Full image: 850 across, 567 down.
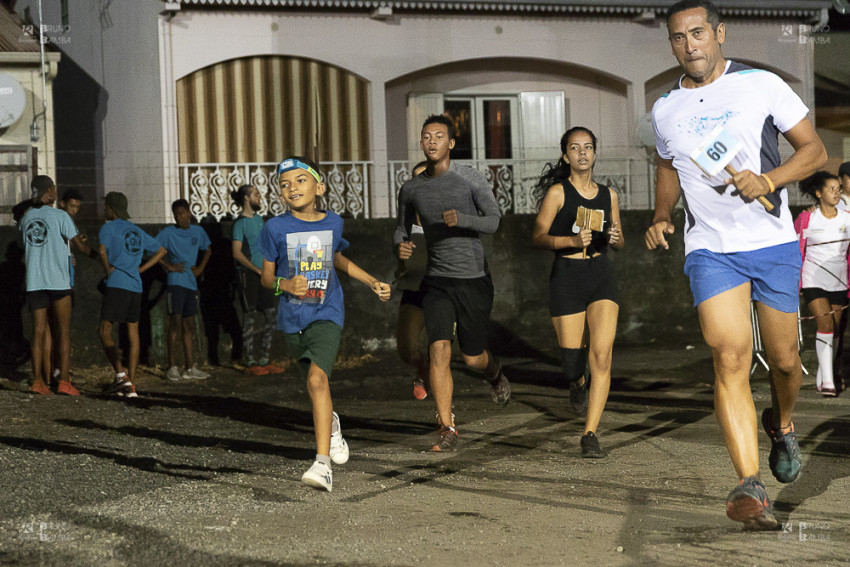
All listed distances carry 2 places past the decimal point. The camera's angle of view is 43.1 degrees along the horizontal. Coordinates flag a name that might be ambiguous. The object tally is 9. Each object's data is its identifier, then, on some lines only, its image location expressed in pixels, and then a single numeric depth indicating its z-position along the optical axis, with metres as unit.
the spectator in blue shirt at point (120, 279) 10.31
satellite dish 15.51
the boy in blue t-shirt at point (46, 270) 9.91
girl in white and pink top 9.52
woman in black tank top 6.71
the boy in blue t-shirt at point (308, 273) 5.87
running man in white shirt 4.68
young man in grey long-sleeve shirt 6.91
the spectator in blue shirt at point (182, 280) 11.69
